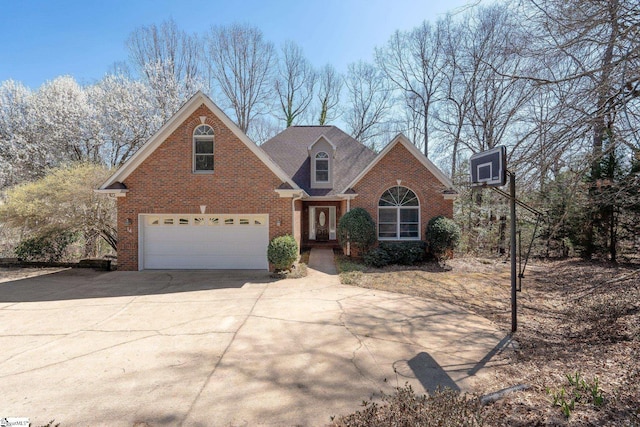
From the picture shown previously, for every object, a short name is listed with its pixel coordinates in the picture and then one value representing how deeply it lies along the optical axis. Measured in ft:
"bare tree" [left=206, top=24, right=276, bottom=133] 76.28
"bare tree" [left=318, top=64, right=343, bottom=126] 88.94
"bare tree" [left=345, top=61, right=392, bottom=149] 85.76
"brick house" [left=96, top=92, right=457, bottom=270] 34.76
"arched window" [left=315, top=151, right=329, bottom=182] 48.65
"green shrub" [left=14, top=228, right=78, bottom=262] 38.73
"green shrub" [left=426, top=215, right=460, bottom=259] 39.34
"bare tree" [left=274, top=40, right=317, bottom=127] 86.12
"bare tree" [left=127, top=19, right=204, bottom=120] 70.28
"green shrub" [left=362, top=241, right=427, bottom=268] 38.68
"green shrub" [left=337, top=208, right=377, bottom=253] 39.55
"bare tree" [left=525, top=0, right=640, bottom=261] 14.03
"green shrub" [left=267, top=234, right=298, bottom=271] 32.91
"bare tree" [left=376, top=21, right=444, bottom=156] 68.61
